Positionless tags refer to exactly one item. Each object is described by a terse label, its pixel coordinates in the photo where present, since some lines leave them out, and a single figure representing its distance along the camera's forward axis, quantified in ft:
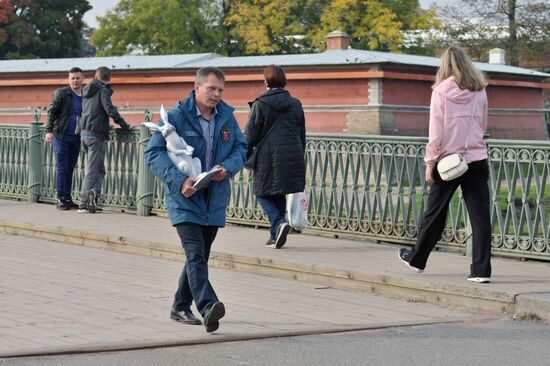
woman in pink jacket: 33.01
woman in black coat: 40.50
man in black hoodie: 52.06
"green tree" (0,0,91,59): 278.46
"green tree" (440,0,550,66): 242.58
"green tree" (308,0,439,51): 232.73
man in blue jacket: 26.66
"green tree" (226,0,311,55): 238.48
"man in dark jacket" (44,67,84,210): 53.88
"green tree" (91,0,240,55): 250.78
